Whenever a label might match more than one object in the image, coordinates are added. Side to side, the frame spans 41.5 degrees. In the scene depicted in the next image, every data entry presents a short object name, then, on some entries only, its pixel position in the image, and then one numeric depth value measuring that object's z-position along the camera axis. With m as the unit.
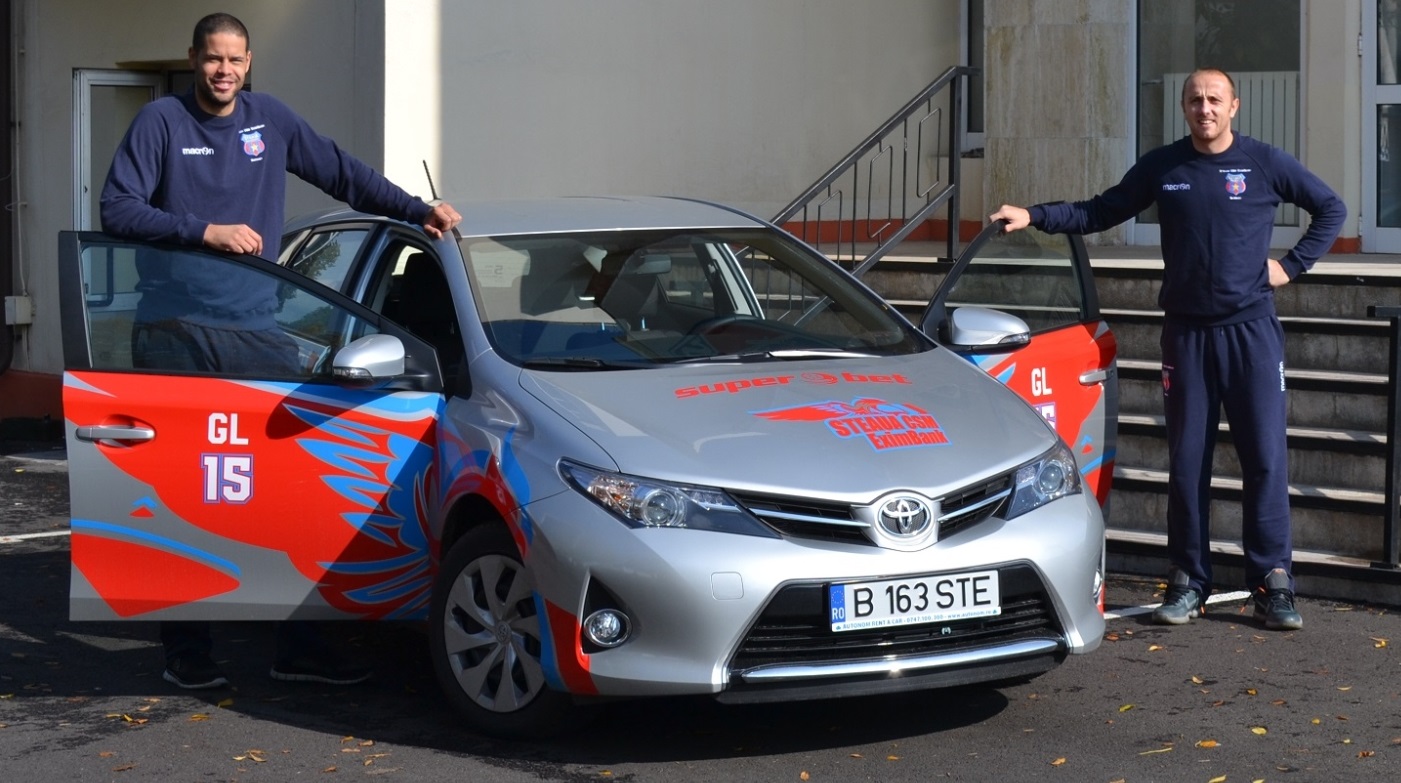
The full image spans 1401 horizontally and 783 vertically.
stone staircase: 7.19
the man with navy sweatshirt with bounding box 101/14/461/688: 5.63
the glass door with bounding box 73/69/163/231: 12.95
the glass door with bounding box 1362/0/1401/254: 11.17
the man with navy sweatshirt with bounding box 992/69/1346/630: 6.49
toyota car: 4.70
